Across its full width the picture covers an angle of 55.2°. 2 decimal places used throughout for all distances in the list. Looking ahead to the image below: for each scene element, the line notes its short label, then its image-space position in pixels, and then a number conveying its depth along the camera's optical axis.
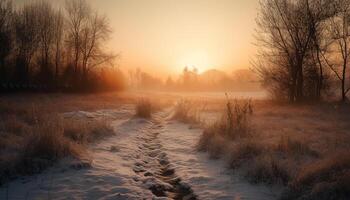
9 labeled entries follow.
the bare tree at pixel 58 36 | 51.50
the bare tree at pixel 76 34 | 52.47
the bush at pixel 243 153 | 8.61
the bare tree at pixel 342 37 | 29.33
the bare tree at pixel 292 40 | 30.11
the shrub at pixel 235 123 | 12.30
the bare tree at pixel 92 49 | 53.06
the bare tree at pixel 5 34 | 42.12
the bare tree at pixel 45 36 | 49.41
